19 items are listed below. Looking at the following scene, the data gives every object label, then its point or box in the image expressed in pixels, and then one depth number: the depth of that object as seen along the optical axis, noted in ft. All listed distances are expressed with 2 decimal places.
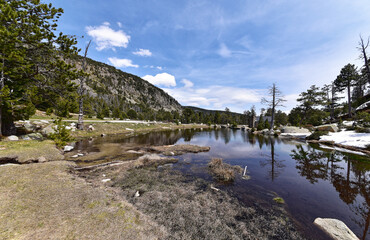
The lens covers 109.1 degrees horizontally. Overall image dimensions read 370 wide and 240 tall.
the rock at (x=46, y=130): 63.05
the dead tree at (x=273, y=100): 140.09
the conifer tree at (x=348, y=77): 125.90
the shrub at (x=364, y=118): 76.62
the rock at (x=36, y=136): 54.86
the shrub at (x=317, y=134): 95.40
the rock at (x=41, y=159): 35.96
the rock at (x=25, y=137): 52.06
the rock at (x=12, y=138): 46.79
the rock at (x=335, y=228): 16.48
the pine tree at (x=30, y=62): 36.35
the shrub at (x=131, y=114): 316.27
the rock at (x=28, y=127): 60.65
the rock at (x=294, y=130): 128.58
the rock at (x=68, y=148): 51.53
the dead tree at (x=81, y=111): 90.37
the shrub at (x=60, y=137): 49.67
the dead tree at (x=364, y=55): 72.90
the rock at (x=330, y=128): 104.05
